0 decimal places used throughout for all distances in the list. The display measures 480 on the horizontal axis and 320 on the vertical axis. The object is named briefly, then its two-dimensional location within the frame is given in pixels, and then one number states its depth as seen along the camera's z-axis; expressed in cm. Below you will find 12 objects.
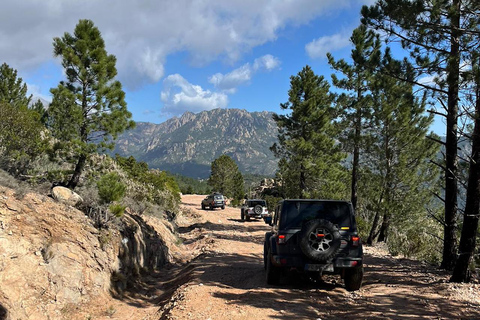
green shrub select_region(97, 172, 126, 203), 945
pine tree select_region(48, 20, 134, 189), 1121
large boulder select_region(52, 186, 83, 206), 896
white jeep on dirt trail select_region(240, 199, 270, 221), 2683
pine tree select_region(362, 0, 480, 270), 747
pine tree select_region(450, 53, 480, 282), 718
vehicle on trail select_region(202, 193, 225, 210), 3715
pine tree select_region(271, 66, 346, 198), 2219
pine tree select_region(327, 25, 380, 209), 1712
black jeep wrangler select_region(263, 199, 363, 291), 638
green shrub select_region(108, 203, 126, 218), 930
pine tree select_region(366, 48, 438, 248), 1565
